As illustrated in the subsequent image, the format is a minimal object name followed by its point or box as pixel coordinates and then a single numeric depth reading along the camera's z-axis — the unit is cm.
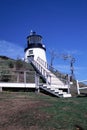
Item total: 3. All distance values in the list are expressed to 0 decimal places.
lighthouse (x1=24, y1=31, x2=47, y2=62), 2199
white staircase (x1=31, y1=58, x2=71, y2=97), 1053
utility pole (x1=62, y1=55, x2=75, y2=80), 2248
